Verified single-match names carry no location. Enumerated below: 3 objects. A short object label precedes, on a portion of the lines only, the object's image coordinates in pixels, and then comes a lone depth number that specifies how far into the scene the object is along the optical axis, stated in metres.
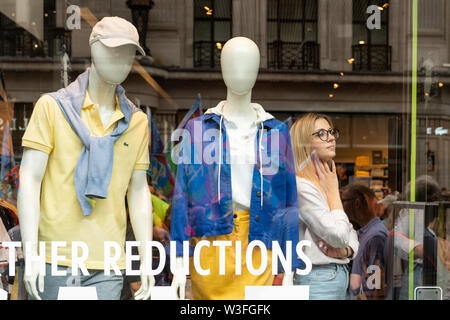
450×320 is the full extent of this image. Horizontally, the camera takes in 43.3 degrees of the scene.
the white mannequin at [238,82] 3.15
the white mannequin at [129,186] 3.05
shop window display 3.17
